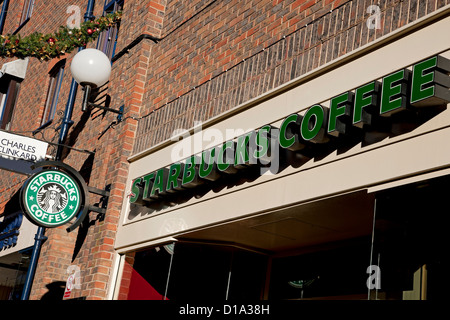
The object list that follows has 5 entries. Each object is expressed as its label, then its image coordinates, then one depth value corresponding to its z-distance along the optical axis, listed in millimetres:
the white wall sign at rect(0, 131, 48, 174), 9914
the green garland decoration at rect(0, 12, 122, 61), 11969
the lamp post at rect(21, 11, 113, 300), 9227
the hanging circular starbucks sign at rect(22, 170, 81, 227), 8547
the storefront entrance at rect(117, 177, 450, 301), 5191
